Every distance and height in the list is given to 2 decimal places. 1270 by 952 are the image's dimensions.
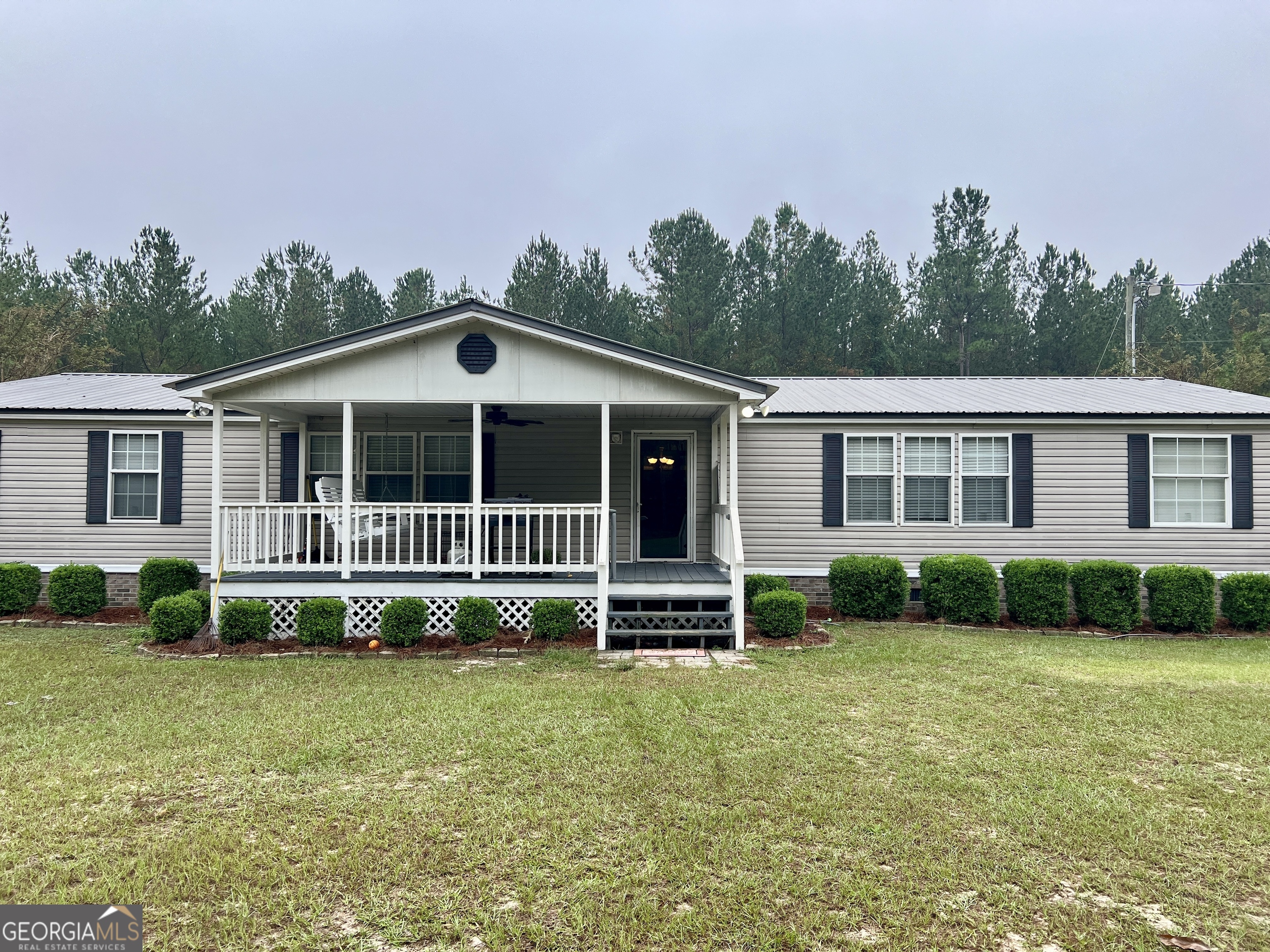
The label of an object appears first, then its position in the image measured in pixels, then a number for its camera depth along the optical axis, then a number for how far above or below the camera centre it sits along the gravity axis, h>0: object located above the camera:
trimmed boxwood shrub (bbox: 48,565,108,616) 9.98 -1.35
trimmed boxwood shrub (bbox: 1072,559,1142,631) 9.67 -1.38
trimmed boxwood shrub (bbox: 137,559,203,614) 9.80 -1.19
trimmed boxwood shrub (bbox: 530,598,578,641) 8.41 -1.46
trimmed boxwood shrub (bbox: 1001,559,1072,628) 9.75 -1.37
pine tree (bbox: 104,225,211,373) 23.69 +5.87
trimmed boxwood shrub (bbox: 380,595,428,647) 8.30 -1.50
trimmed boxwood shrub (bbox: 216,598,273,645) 8.28 -1.48
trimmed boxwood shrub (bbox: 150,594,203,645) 8.24 -1.44
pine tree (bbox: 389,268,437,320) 28.92 +7.82
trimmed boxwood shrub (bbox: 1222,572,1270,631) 9.70 -1.45
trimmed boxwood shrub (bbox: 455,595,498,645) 8.30 -1.47
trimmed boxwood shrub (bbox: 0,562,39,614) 10.03 -1.33
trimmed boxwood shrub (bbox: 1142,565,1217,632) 9.59 -1.44
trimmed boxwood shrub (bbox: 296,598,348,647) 8.24 -1.50
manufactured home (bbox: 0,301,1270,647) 10.38 +0.18
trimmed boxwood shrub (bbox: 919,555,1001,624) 9.83 -1.35
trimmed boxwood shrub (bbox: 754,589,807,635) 8.63 -1.44
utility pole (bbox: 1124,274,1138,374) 22.59 +5.09
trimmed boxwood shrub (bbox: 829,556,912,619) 10.01 -1.33
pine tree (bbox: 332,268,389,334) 28.16 +7.16
